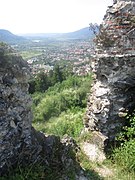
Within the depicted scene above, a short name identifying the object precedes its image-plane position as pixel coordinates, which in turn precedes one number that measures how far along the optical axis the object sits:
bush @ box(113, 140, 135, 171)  2.98
